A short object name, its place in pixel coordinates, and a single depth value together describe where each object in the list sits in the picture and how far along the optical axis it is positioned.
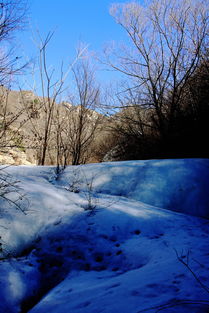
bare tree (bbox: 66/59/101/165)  7.05
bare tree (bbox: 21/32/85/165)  6.76
